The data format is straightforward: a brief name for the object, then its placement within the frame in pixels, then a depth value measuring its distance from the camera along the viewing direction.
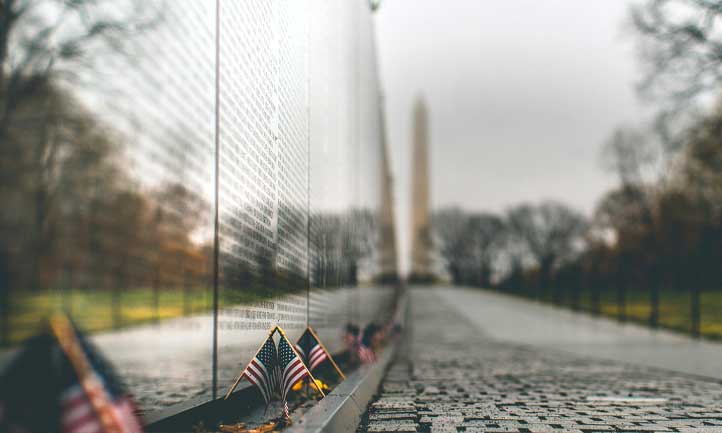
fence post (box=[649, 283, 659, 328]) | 21.89
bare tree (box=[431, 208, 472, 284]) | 102.38
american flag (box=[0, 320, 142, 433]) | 2.50
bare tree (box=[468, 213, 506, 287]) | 100.81
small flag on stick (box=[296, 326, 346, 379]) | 6.21
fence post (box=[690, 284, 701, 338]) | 19.43
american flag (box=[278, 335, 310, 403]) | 5.11
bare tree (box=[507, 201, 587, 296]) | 91.08
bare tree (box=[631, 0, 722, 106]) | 18.81
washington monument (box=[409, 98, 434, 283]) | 90.12
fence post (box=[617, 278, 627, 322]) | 24.61
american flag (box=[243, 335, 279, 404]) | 4.85
